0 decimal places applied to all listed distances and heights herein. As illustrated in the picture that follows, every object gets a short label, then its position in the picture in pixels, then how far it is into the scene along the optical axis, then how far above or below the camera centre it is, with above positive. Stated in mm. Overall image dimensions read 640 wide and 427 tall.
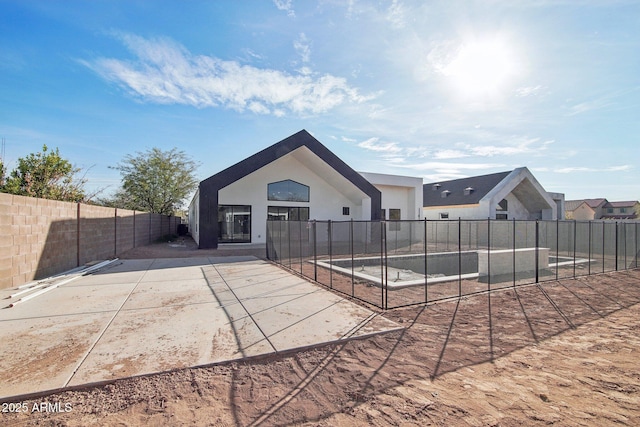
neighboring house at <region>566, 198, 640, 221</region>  57969 +1430
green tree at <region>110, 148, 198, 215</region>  28656 +3174
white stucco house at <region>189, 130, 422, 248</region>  15945 +1320
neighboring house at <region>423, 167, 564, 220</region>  25078 +1487
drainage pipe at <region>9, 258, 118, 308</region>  6036 -1771
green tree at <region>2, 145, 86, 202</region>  12671 +1612
